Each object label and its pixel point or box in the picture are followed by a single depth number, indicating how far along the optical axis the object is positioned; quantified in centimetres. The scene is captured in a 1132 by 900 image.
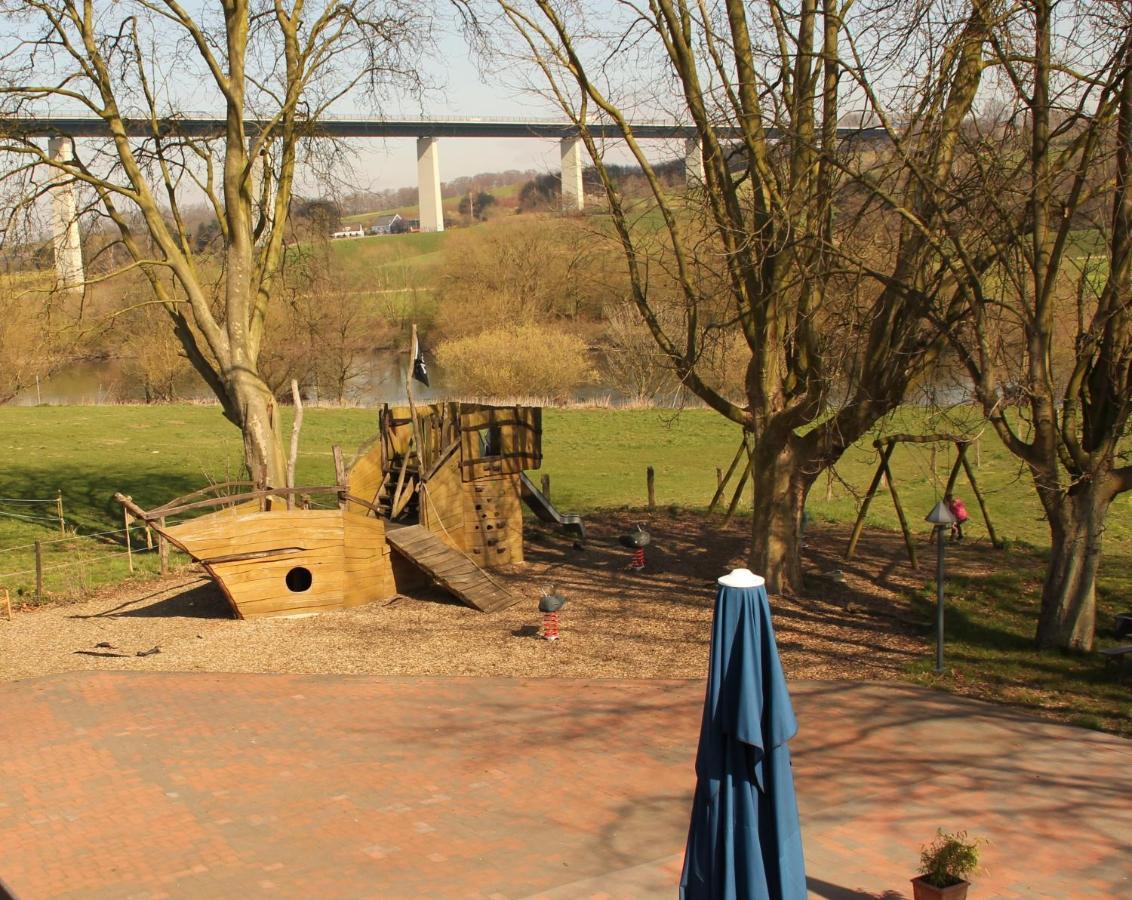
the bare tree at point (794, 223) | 1228
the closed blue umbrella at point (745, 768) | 587
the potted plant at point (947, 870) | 634
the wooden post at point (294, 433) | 1858
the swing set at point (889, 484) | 1561
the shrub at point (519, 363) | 4638
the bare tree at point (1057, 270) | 1119
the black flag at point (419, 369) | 1838
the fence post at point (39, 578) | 1653
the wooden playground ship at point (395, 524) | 1456
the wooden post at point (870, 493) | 1597
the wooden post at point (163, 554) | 1797
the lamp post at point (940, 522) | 1123
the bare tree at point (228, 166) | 1798
